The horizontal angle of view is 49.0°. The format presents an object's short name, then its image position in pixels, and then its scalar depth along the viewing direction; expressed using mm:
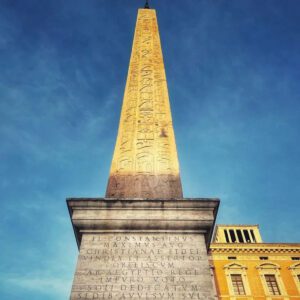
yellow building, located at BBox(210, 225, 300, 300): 22250
